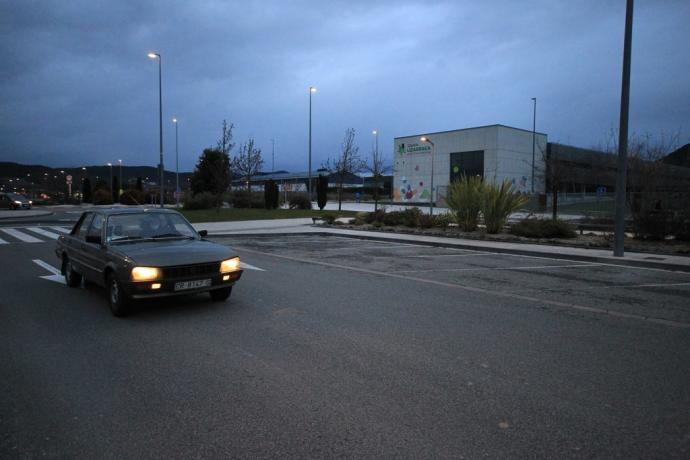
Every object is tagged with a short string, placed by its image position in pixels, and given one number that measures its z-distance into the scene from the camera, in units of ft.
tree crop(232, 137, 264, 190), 149.66
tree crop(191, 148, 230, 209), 174.70
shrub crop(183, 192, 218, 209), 135.64
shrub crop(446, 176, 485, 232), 64.59
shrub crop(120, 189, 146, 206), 181.27
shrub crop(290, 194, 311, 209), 144.66
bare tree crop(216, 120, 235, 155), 115.55
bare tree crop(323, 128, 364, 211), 160.60
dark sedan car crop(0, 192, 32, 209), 141.59
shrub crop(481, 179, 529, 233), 62.64
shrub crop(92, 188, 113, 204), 199.82
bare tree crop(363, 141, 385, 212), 132.39
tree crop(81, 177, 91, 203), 228.02
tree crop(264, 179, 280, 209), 132.16
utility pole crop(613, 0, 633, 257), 42.86
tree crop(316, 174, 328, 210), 143.64
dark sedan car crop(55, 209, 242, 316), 20.44
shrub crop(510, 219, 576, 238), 56.95
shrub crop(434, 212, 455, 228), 70.57
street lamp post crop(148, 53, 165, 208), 93.71
